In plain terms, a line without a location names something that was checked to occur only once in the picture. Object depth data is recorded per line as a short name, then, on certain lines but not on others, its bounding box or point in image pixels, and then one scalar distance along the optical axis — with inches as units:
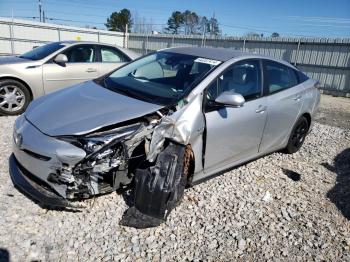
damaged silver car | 113.1
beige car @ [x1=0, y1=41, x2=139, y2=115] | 236.1
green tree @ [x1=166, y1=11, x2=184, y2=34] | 2003.9
